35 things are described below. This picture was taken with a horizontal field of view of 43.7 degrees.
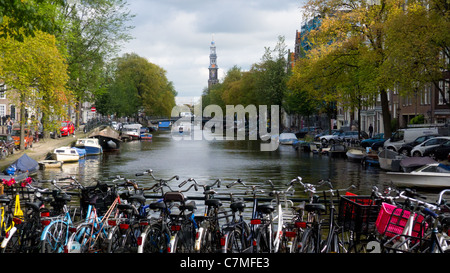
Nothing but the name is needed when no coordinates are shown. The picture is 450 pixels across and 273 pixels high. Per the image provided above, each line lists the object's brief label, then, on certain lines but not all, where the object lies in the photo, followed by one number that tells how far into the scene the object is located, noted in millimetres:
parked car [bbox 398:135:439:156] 40062
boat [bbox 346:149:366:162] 43134
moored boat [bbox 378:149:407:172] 33688
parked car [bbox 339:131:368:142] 59731
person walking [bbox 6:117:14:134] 58044
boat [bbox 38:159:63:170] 37278
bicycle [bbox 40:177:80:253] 7910
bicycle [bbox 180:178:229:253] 7779
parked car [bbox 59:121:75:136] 62600
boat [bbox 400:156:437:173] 26781
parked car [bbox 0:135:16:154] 39331
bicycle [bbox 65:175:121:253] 8320
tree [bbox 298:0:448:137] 40281
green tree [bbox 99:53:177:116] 108625
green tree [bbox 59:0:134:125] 52656
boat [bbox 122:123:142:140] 81500
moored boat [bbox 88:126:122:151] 63281
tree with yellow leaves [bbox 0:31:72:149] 31241
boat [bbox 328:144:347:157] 49219
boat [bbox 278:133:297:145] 67144
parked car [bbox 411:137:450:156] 37625
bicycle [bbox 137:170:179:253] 8006
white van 42375
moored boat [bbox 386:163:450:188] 24844
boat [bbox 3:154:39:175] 28817
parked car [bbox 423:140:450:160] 36125
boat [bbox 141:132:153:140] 82694
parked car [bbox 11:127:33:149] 44812
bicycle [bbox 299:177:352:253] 7809
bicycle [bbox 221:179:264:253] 7836
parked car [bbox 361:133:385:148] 50594
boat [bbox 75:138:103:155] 50750
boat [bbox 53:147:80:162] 40750
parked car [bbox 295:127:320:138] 76169
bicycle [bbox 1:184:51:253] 8633
